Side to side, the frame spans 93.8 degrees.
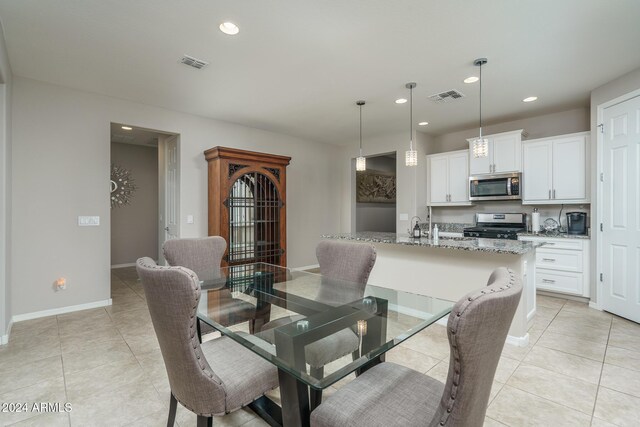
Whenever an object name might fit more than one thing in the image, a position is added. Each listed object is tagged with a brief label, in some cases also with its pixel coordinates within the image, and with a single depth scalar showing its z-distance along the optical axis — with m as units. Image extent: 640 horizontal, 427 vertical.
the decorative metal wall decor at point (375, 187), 7.04
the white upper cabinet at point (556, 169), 3.97
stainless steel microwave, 4.44
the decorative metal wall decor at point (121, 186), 6.14
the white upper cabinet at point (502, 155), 4.44
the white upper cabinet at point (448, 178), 5.05
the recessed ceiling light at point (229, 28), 2.31
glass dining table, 1.18
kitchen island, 2.64
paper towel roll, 4.41
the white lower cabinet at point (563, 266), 3.80
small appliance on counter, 3.99
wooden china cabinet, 4.23
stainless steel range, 4.41
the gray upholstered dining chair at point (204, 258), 1.99
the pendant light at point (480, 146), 2.92
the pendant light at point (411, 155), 3.29
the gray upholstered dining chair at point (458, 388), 0.74
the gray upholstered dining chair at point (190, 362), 1.07
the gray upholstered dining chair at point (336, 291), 1.34
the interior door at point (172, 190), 4.42
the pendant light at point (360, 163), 3.70
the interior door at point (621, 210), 3.12
